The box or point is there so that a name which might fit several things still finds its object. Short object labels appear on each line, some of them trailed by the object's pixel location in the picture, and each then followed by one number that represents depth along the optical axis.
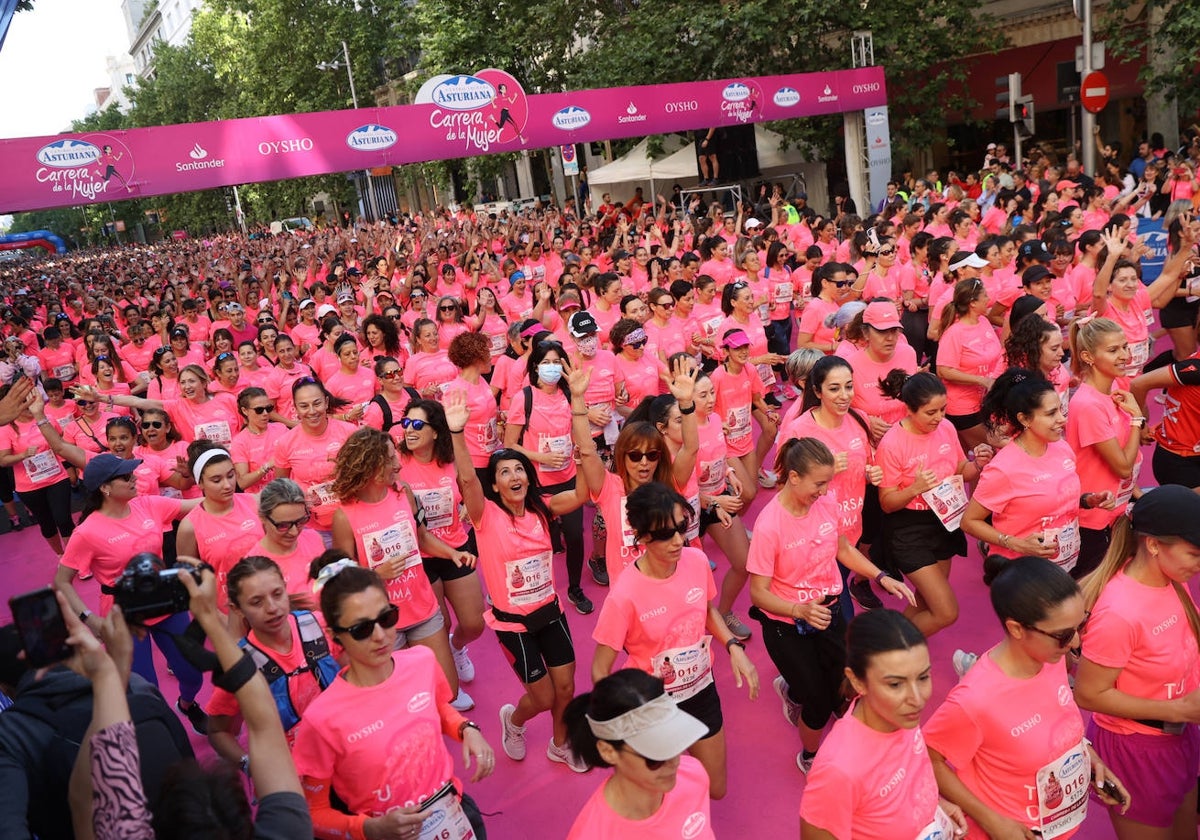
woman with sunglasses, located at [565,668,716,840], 2.20
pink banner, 12.05
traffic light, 16.14
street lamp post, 37.62
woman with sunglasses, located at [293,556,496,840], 2.65
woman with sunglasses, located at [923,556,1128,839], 2.53
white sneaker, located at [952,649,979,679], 4.23
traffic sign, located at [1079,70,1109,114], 14.41
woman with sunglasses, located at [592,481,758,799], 3.27
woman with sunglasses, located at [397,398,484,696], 4.77
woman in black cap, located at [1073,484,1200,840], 2.67
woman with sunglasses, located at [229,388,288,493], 5.62
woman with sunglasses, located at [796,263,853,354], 7.18
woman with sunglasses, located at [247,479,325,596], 3.80
